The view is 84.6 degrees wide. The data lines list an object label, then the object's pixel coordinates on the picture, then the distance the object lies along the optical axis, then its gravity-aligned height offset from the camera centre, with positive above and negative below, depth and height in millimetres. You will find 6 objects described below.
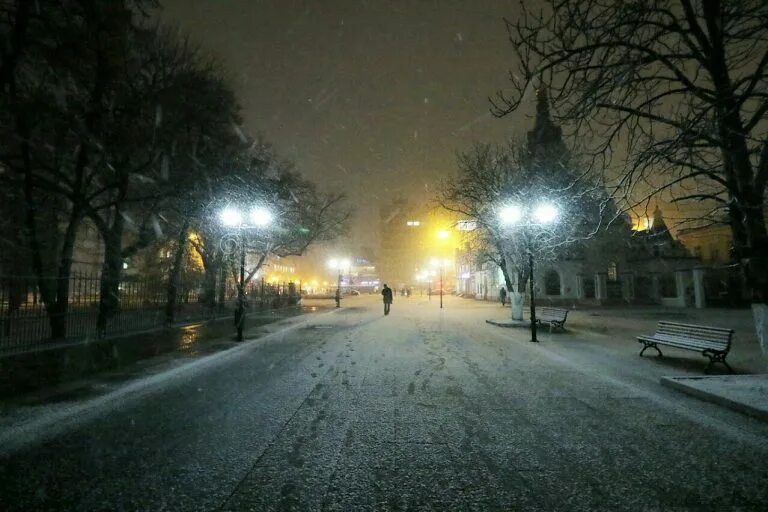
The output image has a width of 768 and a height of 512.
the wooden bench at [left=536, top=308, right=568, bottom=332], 17253 -1285
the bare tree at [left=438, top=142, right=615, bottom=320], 19562 +4383
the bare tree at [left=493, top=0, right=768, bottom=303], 5887 +2845
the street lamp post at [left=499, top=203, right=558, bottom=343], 15156 +2641
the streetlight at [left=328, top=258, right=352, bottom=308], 38125 +3250
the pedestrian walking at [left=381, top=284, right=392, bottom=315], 28598 -512
